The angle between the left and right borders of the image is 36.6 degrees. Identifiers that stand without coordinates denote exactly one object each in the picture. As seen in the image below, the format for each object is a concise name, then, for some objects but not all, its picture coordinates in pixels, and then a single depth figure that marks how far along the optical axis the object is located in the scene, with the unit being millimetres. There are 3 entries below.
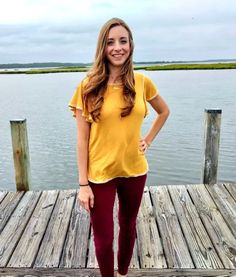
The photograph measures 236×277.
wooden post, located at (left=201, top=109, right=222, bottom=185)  4996
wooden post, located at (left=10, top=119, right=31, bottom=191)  4949
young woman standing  2284
